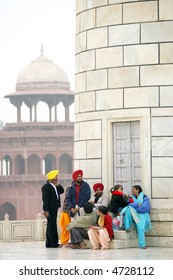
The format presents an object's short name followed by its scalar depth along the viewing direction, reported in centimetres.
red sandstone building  7000
